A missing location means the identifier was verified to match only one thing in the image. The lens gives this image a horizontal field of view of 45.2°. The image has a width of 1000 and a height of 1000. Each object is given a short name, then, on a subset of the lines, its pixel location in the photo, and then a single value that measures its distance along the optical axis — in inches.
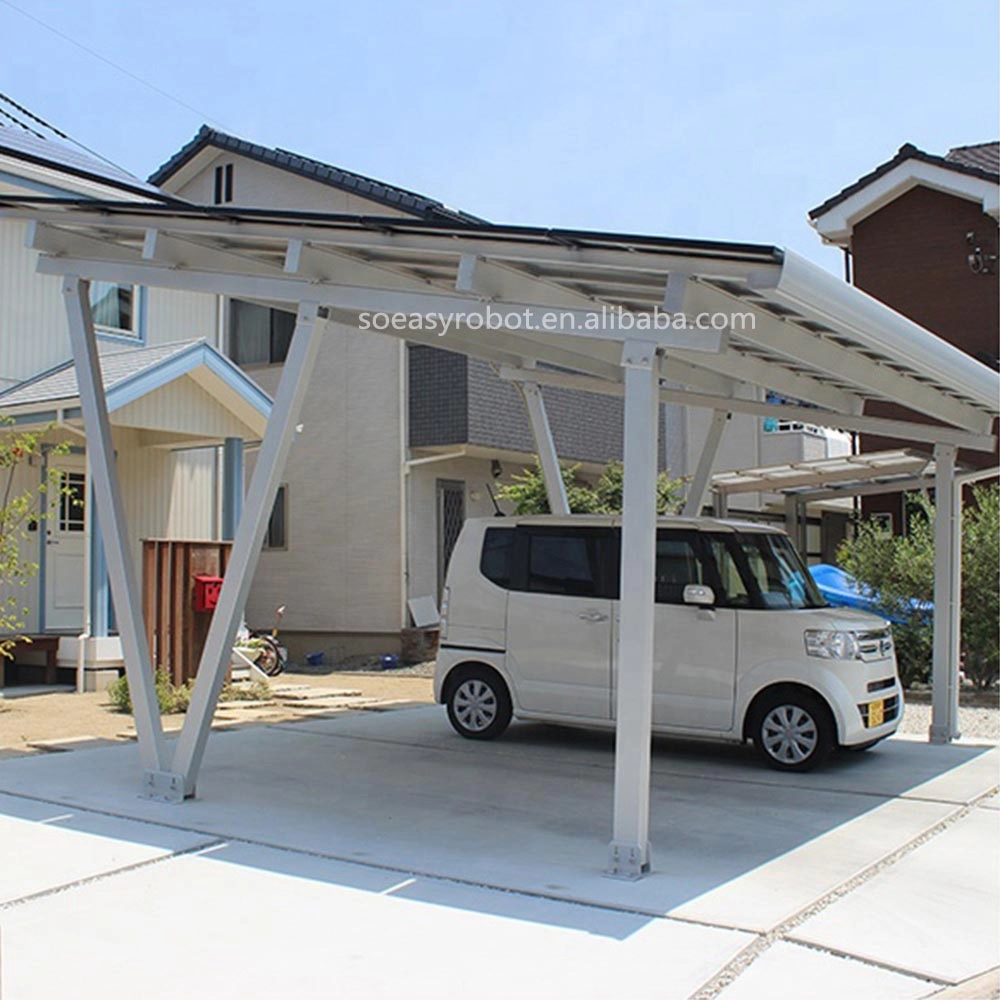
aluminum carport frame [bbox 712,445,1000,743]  398.6
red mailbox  496.1
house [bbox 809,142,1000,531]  719.7
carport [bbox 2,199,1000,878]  228.8
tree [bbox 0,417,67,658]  468.1
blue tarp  573.0
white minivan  333.1
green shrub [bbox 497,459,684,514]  660.7
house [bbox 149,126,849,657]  698.8
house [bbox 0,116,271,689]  511.2
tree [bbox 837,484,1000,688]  530.3
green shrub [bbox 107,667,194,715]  449.7
